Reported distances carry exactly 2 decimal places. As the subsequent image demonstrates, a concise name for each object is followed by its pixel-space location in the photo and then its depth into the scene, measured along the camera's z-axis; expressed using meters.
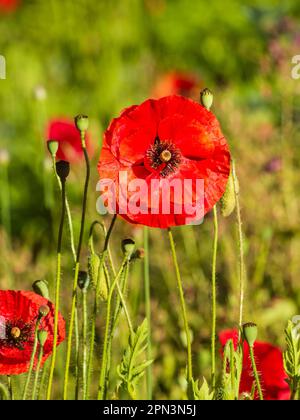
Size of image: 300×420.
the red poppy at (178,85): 2.35
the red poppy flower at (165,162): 1.15
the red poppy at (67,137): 1.69
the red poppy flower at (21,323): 1.18
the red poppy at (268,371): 1.26
